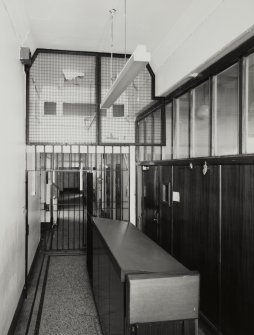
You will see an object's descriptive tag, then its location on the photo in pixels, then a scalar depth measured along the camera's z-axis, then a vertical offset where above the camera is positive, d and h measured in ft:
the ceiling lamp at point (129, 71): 6.79 +2.47
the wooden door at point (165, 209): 12.85 -1.53
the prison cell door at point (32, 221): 14.10 -2.65
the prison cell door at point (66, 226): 21.58 -5.05
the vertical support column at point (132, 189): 17.12 -0.91
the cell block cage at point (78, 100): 15.21 +3.60
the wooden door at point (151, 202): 14.21 -1.41
